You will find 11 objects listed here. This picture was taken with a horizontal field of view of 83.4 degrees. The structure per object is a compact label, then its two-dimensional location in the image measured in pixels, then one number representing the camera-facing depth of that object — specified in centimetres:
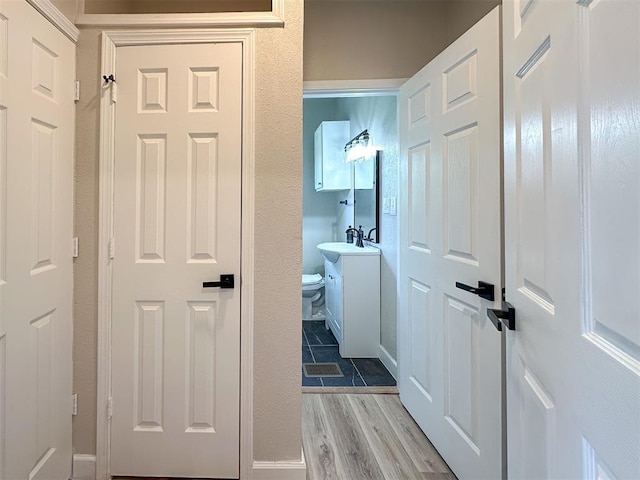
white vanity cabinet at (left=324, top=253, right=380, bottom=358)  312
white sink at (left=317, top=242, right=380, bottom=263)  313
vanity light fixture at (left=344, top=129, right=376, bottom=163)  332
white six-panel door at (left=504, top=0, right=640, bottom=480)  53
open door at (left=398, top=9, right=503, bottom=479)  149
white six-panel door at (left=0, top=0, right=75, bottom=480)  129
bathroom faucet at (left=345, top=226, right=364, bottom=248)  359
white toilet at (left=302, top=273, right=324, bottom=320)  424
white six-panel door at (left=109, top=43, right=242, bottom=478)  169
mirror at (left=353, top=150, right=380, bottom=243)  321
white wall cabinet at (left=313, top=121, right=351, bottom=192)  413
